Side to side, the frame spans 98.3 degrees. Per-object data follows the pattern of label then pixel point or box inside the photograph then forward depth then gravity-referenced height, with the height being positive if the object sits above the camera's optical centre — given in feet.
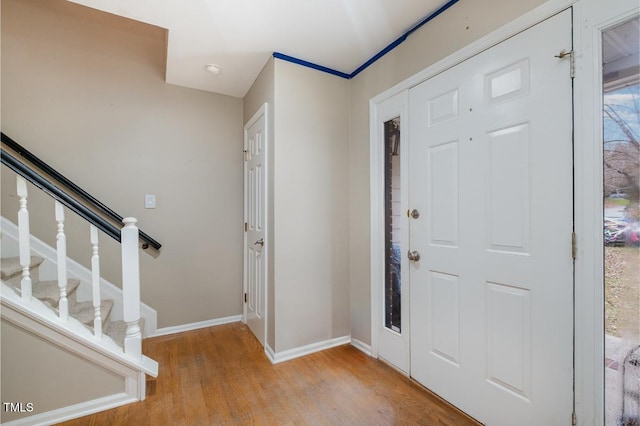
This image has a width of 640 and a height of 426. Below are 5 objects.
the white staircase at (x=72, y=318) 4.74 -2.00
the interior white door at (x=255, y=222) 7.73 -0.37
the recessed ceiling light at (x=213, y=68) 7.60 +3.97
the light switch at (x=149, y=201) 8.39 +0.31
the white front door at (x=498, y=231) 3.95 -0.37
